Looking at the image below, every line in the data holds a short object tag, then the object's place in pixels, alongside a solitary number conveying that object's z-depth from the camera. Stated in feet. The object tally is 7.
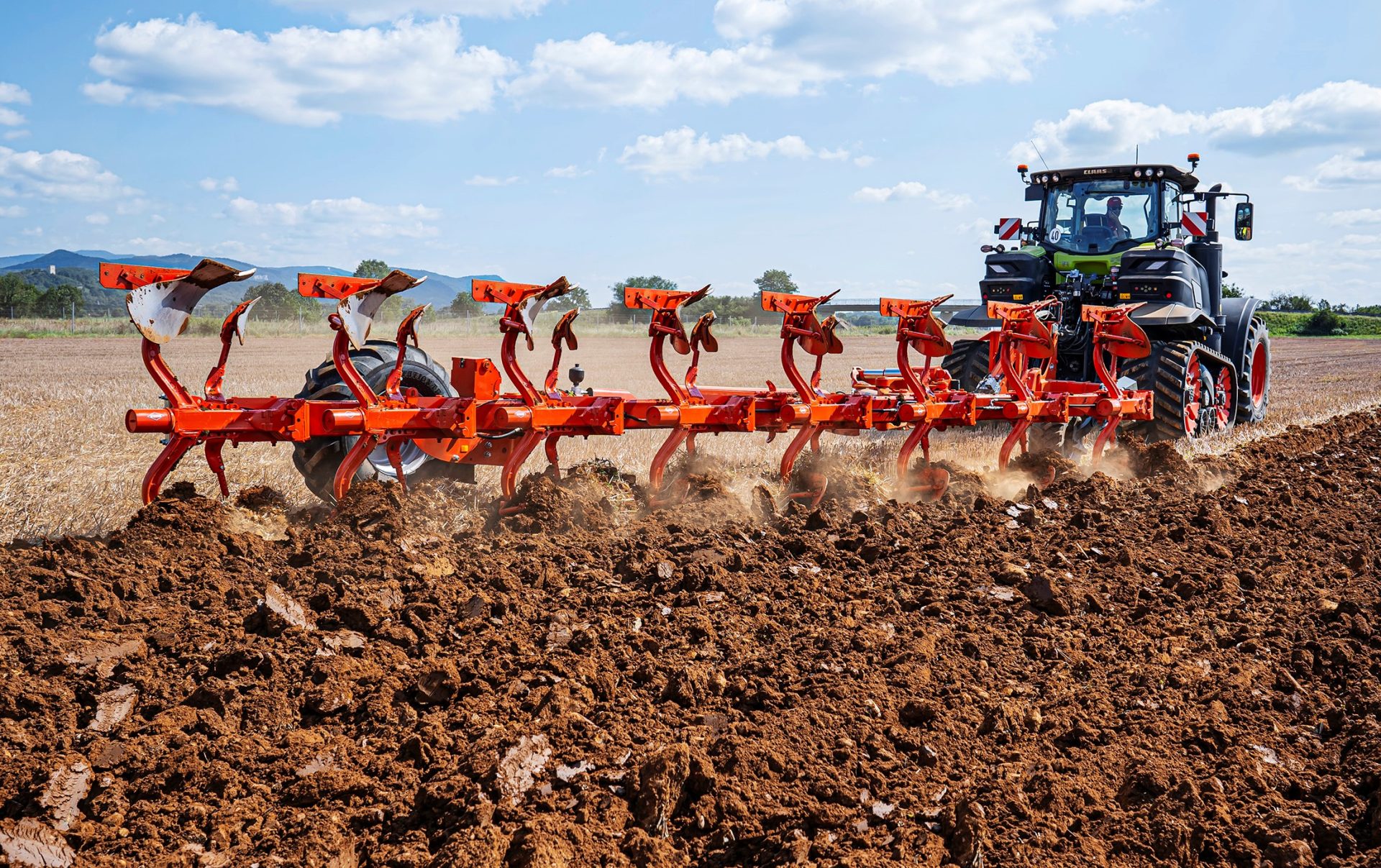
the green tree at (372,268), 147.84
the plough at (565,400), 14.24
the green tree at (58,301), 155.33
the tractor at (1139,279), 29.58
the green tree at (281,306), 138.51
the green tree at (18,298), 157.07
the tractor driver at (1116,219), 32.91
